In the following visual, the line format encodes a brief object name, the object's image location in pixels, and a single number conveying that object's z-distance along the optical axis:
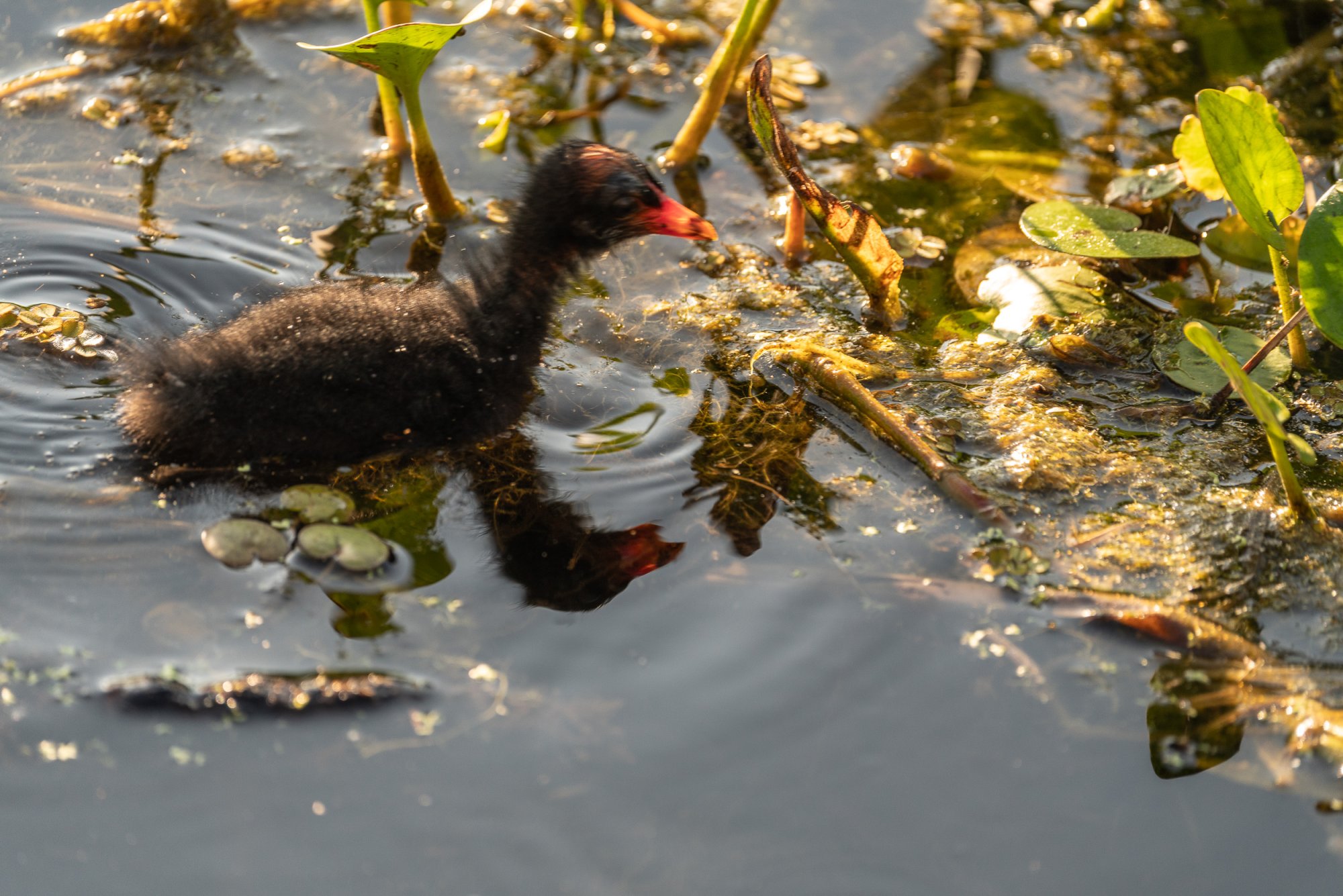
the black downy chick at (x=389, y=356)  5.70
